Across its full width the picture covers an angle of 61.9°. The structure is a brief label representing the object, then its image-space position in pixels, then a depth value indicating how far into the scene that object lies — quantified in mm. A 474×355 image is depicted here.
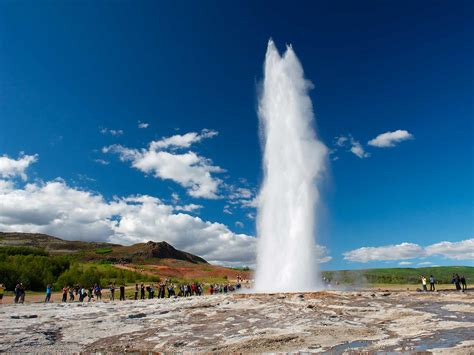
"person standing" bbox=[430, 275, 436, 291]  30484
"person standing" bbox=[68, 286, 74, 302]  31569
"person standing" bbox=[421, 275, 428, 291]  30633
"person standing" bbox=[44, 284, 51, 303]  29641
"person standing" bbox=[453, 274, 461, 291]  28311
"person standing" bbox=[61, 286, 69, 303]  30361
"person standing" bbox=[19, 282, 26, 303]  28578
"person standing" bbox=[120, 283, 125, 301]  31594
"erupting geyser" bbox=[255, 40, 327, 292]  27234
